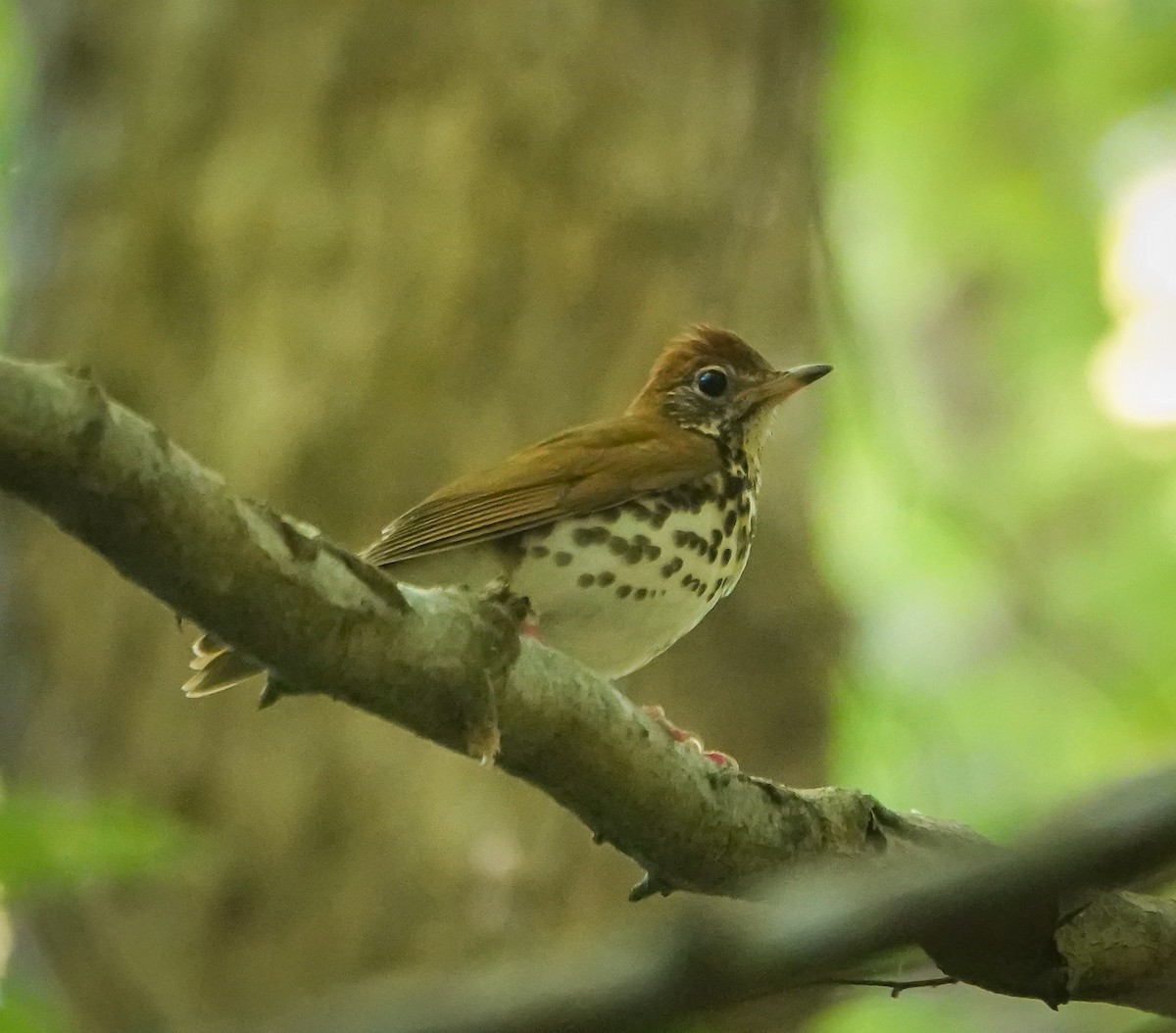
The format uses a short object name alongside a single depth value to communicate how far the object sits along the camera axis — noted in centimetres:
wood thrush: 652
